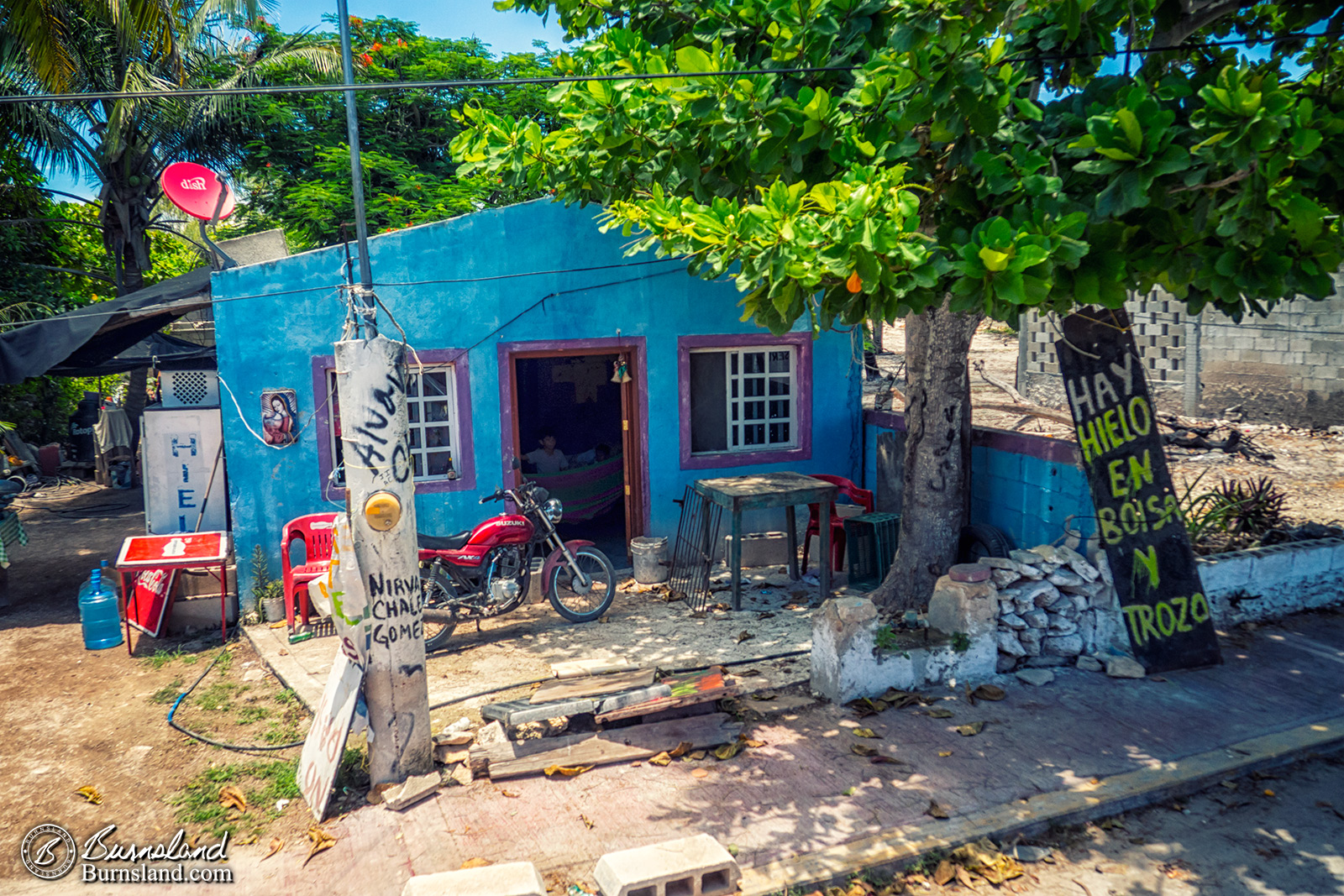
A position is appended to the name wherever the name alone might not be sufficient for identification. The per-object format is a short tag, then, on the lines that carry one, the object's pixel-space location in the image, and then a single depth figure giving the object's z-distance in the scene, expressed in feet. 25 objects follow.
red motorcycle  24.20
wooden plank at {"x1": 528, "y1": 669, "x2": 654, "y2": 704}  18.99
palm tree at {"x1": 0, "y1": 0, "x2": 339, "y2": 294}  39.01
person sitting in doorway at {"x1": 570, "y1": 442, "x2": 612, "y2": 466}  35.28
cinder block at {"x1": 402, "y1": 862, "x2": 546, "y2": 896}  12.26
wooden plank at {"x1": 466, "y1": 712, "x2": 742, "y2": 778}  17.12
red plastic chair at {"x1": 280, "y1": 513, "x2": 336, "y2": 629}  25.29
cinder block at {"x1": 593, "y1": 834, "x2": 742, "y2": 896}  12.71
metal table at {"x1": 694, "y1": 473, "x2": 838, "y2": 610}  25.94
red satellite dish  27.40
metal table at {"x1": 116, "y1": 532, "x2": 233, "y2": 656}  24.98
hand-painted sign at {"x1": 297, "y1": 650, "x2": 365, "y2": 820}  15.47
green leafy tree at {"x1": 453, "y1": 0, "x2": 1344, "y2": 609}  13.99
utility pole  15.94
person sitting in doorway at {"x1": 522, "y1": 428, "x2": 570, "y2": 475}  34.83
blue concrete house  26.14
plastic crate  27.81
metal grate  27.47
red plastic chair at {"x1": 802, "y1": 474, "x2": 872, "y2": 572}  29.04
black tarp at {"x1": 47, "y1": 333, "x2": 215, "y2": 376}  34.25
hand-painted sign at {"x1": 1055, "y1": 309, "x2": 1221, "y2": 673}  21.29
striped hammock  33.25
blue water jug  24.98
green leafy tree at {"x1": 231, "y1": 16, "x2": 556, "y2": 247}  47.47
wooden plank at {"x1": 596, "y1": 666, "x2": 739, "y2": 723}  18.39
